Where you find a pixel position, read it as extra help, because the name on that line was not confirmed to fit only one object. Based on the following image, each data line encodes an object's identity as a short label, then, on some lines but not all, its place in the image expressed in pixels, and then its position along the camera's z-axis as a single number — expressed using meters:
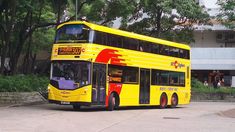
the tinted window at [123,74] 26.27
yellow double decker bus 24.62
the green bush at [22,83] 29.06
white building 58.28
